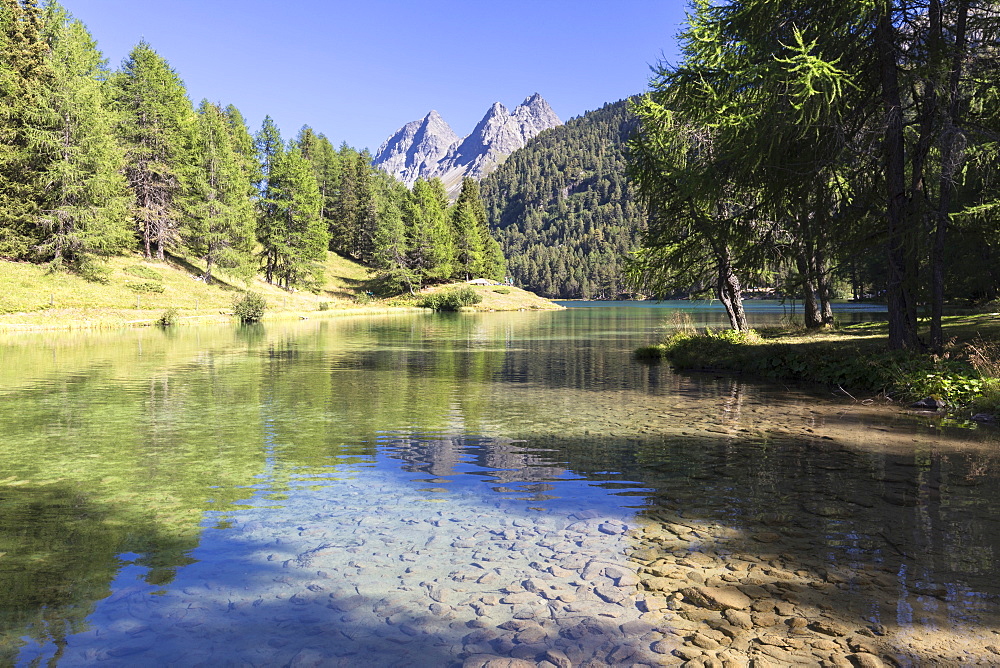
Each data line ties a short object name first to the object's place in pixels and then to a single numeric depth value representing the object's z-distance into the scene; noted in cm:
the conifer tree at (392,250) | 8769
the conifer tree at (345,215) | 10562
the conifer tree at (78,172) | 4703
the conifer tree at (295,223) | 7650
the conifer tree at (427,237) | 9162
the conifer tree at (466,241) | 10394
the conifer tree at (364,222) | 10394
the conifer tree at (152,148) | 5928
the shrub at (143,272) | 5288
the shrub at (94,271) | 4725
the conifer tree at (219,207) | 6347
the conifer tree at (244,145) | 8162
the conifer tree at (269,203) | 7519
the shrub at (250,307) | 5096
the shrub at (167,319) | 4381
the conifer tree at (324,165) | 10812
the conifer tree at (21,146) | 4606
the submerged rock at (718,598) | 536
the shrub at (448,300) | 8569
